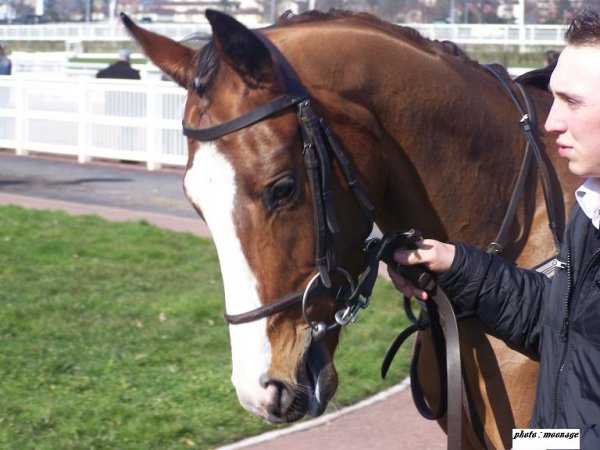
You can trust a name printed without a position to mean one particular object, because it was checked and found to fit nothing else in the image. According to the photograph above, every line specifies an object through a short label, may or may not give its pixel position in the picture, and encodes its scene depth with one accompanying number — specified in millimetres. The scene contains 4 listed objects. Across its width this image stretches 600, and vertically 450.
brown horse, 2613
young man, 2275
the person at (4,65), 22609
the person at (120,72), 19984
